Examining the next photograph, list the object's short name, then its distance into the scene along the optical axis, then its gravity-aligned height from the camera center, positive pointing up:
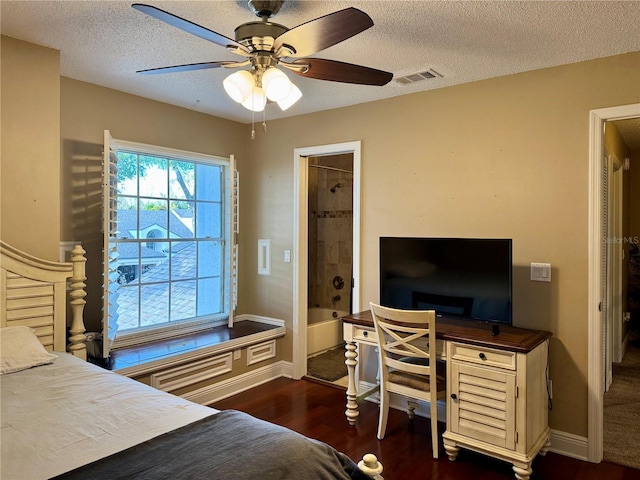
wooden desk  2.49 -0.92
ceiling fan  1.82 +0.81
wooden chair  2.77 -0.83
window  3.51 -0.03
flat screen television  2.77 -0.26
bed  1.31 -0.68
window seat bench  3.19 -0.95
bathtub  4.78 -1.04
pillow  2.13 -0.58
